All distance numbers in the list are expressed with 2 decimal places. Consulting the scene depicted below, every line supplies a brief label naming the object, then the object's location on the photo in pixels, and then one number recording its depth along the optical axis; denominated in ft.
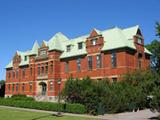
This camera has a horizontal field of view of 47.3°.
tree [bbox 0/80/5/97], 185.08
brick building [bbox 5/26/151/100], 102.55
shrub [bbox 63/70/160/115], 73.33
